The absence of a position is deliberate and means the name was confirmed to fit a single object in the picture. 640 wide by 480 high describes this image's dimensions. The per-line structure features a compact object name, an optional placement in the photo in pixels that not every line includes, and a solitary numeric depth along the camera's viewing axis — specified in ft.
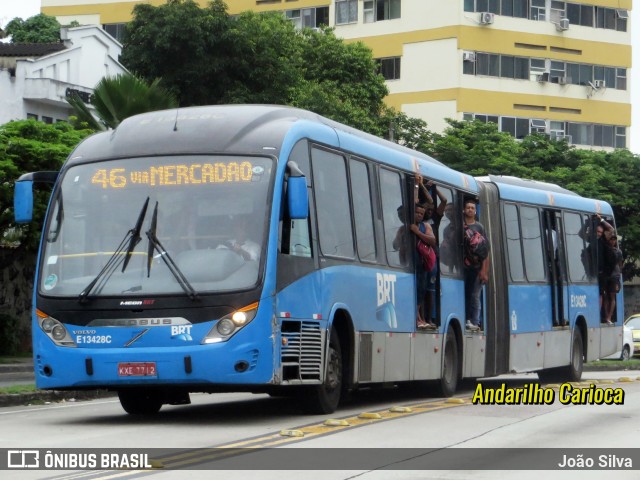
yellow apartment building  230.07
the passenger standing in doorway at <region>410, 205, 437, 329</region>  63.21
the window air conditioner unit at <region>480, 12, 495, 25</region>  228.22
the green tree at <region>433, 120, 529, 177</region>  187.52
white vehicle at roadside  143.74
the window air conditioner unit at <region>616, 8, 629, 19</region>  246.88
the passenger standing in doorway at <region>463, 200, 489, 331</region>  71.51
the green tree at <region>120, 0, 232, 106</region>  176.35
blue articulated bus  46.52
